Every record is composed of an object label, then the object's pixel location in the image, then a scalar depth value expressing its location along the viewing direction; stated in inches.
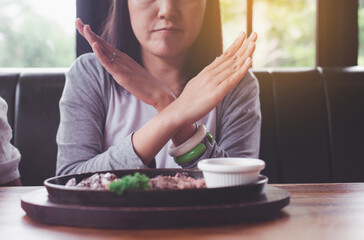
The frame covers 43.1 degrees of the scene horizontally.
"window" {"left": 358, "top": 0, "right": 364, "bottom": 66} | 113.5
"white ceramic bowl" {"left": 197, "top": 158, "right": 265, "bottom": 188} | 31.6
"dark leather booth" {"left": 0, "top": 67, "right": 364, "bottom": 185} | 74.5
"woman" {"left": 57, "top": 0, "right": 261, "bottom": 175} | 50.5
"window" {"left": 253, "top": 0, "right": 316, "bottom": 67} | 131.5
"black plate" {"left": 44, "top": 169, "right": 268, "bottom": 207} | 28.7
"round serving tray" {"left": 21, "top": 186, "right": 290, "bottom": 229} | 27.4
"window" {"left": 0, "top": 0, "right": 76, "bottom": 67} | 108.2
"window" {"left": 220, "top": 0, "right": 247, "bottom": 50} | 96.9
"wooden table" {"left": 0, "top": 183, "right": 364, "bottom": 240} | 26.5
